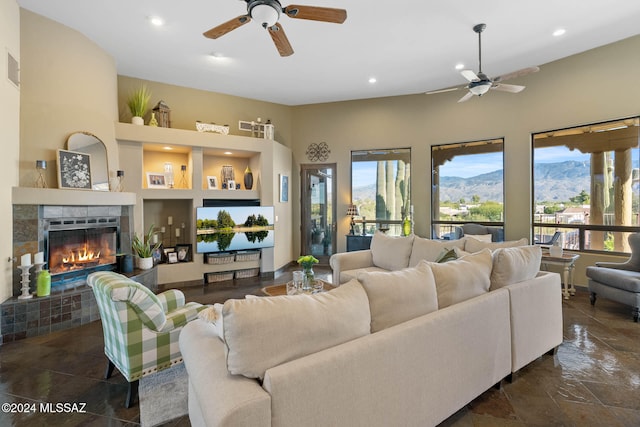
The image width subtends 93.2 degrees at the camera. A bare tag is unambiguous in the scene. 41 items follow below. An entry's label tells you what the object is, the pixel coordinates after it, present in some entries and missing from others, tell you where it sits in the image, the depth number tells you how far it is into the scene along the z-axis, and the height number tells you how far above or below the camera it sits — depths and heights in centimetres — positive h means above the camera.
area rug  197 -131
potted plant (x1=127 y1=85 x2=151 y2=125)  485 +178
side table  432 -80
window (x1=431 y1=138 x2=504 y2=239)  583 +47
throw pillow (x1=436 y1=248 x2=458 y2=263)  307 -48
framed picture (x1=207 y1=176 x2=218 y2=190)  581 +60
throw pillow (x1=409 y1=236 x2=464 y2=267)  361 -48
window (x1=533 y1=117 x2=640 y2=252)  455 +36
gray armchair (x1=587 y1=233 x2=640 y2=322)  349 -91
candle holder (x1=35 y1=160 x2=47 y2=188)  354 +47
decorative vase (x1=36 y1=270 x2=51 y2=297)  329 -75
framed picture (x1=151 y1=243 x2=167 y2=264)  495 -70
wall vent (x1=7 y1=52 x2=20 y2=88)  324 +160
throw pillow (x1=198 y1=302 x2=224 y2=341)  156 -54
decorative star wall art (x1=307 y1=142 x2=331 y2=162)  682 +135
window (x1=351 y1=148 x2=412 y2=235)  654 +51
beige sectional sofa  119 -66
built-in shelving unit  483 +70
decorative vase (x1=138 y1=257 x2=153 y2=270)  459 -75
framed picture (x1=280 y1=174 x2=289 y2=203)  634 +50
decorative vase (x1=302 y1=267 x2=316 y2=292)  295 -67
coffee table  320 -86
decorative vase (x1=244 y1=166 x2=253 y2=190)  595 +66
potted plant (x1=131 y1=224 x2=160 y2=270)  460 -59
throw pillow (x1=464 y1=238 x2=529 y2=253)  314 -39
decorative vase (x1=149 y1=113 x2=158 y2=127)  504 +155
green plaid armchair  201 -81
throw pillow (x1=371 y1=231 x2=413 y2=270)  399 -56
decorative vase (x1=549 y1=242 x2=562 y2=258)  444 -64
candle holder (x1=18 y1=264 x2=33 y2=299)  322 -70
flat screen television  525 -28
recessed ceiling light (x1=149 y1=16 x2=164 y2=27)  362 +235
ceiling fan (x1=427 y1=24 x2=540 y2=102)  368 +162
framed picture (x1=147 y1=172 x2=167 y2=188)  524 +59
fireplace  369 -41
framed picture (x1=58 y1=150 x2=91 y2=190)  377 +59
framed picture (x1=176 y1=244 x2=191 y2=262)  532 -68
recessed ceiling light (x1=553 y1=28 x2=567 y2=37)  399 +235
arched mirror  397 +87
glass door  691 -6
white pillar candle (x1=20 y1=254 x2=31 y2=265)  320 -46
